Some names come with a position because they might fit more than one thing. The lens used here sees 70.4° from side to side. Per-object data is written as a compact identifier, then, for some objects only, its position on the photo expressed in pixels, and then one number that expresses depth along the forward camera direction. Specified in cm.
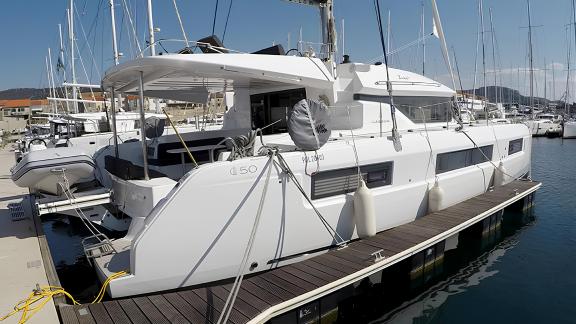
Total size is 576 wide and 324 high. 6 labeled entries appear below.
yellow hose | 463
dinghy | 645
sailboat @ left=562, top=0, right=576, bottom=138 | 3581
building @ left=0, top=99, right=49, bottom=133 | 5984
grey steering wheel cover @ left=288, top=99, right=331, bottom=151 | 595
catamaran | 508
